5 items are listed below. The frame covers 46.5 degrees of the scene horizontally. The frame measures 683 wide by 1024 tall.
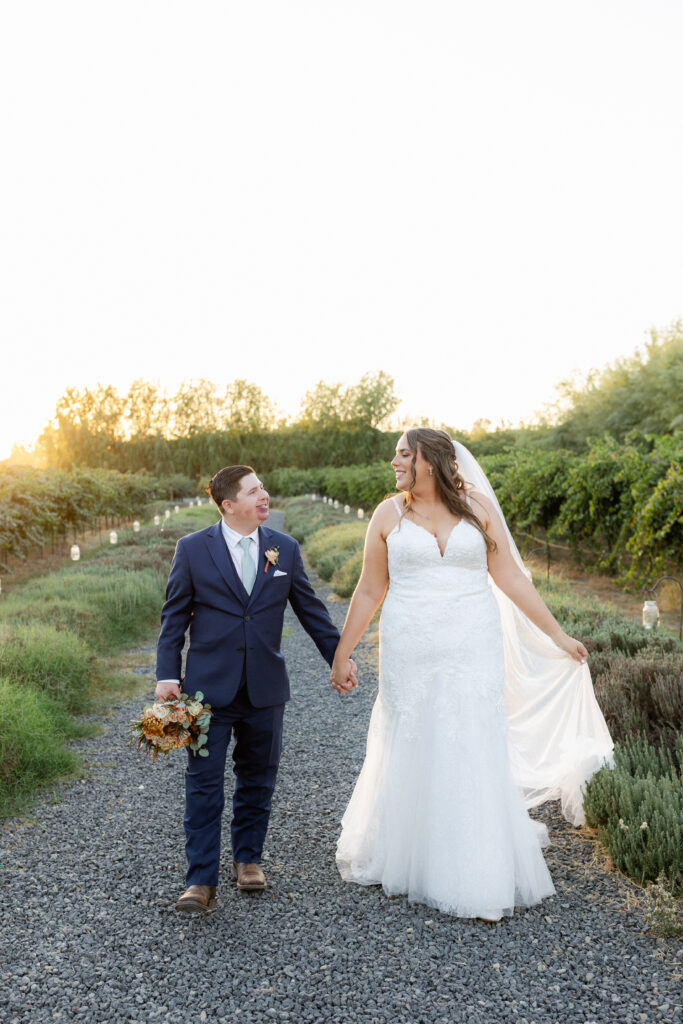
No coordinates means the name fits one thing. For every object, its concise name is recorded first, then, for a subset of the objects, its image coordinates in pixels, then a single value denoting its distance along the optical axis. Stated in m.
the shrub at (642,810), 2.99
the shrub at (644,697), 4.22
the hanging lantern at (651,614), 6.38
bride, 2.89
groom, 2.94
